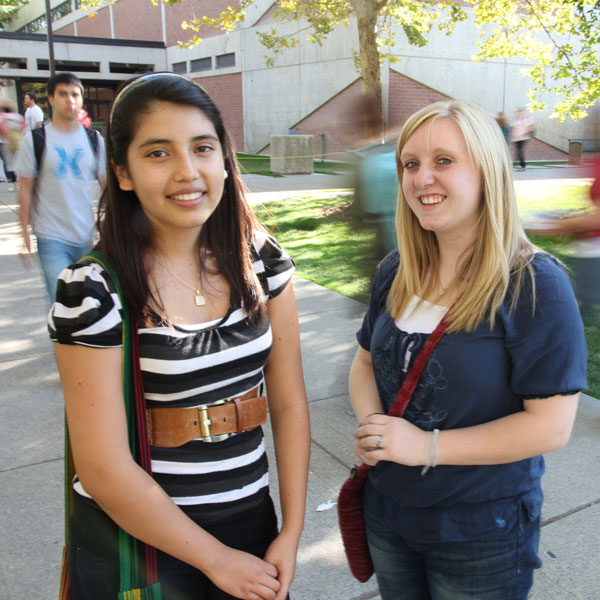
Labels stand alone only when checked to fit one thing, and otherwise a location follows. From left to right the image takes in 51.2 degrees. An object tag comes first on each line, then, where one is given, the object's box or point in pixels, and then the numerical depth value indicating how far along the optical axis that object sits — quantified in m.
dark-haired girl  1.34
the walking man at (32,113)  14.81
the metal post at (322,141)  24.17
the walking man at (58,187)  4.30
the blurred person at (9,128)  12.77
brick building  22.31
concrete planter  18.53
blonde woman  1.42
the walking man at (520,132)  20.42
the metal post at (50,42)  19.72
